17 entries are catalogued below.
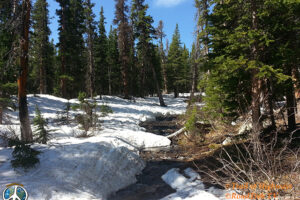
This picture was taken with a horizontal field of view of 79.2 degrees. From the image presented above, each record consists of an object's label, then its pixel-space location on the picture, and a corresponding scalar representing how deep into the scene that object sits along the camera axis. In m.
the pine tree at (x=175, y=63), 36.84
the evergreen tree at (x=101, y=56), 28.59
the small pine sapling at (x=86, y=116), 10.13
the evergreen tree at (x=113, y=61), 30.34
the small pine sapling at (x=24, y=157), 5.14
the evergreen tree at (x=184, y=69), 35.37
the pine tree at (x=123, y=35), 23.81
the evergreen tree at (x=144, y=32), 22.67
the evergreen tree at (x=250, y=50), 5.84
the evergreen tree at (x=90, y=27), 21.98
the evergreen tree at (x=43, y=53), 21.25
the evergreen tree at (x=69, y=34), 20.62
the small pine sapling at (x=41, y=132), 7.07
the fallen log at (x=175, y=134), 11.41
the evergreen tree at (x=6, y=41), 7.17
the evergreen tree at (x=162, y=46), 30.11
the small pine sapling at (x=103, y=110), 11.34
